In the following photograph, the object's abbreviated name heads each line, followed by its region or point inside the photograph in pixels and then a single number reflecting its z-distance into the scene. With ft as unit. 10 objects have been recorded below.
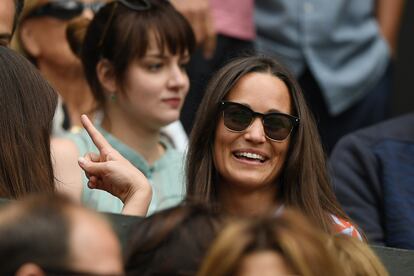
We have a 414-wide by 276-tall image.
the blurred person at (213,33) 36.68
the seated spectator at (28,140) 23.86
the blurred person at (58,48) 35.86
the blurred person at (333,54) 37.70
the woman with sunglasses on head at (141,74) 32.60
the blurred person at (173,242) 18.20
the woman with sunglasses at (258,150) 26.40
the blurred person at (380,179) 30.51
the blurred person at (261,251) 17.07
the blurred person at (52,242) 16.30
